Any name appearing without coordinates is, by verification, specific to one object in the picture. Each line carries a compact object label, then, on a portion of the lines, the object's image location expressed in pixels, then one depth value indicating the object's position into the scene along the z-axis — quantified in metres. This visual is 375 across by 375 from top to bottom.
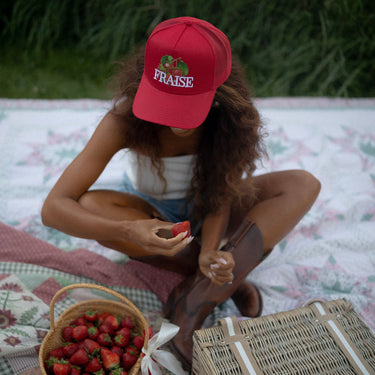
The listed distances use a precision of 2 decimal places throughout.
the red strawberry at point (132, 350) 1.08
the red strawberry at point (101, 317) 1.14
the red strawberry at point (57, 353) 1.05
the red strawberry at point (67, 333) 1.10
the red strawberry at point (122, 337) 1.09
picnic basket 0.99
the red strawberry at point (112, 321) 1.13
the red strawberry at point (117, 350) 1.07
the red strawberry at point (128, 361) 1.05
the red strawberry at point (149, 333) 1.11
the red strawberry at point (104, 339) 1.08
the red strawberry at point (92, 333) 1.09
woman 0.99
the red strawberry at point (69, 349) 1.05
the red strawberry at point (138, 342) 1.10
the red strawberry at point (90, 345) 1.06
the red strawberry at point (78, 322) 1.12
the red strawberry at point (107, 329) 1.11
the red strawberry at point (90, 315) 1.14
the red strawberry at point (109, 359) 1.03
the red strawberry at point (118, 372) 1.02
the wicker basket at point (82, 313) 1.04
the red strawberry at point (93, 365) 1.02
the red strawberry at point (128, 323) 1.14
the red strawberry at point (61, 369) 0.99
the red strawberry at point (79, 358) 1.03
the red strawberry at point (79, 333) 1.08
